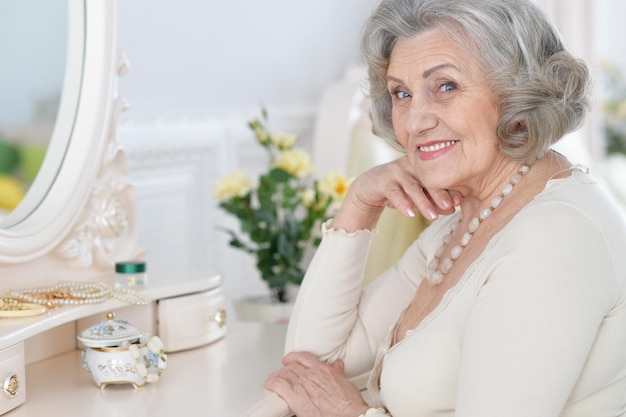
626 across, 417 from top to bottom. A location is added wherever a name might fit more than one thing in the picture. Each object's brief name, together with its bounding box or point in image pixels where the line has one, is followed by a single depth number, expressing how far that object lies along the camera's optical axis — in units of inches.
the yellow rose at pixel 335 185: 101.4
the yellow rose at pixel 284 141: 104.2
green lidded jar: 65.6
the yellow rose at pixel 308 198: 103.0
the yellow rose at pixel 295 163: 101.8
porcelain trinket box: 56.7
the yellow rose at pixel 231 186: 98.9
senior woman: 45.8
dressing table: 57.5
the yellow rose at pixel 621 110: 191.0
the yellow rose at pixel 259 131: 103.0
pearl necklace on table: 59.4
